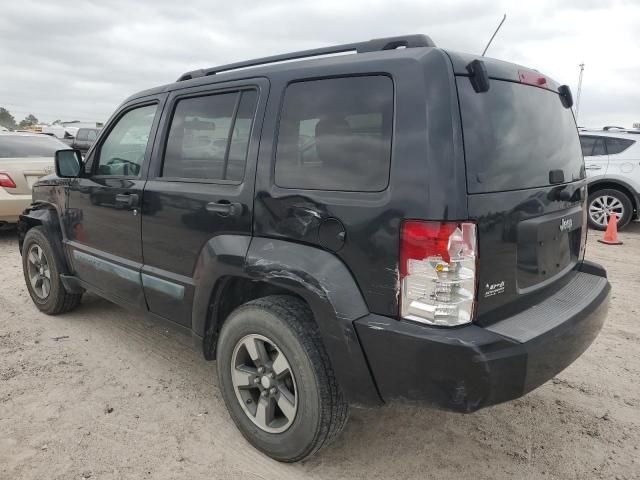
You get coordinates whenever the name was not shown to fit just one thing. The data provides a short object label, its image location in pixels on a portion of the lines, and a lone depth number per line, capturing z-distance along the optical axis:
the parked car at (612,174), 8.35
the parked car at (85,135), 17.78
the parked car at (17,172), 6.71
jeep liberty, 1.87
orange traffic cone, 7.59
